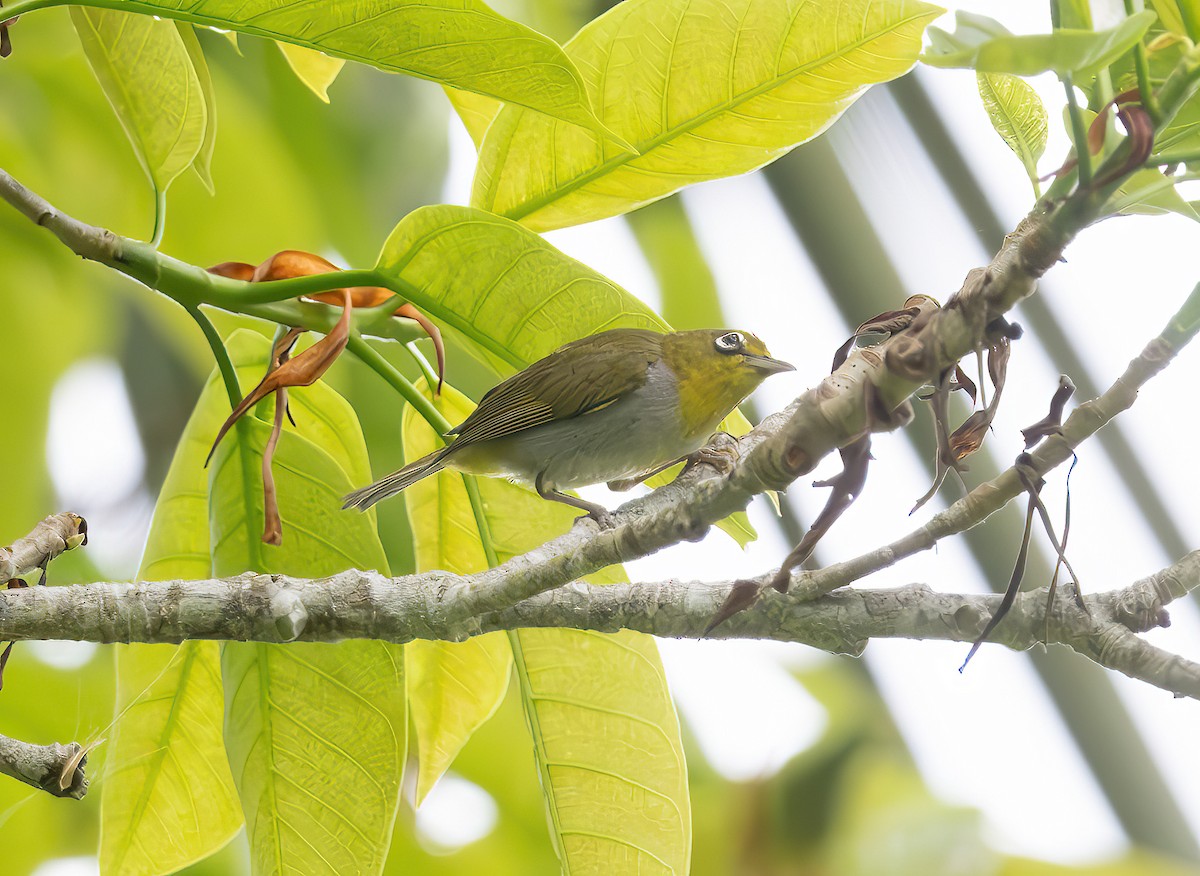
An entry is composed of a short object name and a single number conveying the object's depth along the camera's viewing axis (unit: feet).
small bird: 16.53
